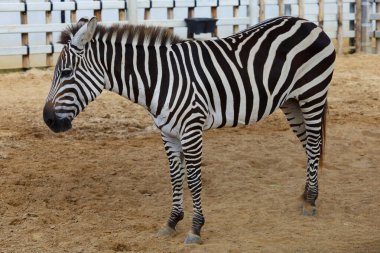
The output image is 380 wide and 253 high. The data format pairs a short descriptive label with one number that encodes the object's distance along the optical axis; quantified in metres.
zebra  9.16
